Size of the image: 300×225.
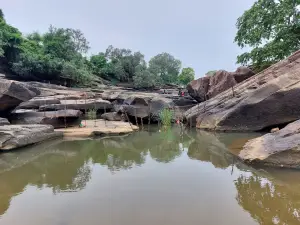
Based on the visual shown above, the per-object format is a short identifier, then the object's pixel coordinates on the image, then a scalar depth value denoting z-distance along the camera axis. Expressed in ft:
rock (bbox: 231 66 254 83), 46.98
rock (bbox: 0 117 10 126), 26.53
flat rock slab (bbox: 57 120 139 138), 30.34
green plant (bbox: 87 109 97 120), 43.09
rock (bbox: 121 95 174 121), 42.24
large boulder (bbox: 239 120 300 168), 14.87
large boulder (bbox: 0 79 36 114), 27.89
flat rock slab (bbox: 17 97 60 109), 42.22
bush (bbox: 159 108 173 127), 40.22
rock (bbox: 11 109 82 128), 33.99
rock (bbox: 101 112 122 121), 41.63
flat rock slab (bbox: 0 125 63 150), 21.61
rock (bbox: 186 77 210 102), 50.62
